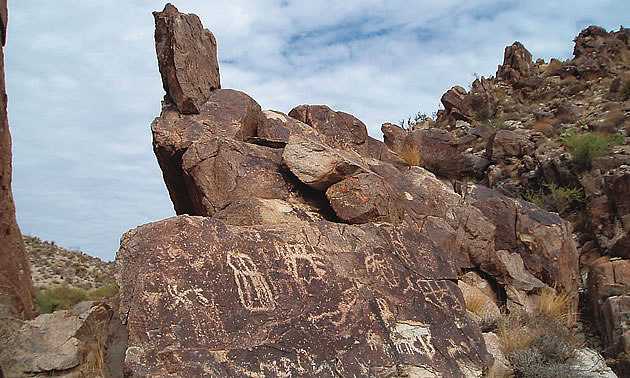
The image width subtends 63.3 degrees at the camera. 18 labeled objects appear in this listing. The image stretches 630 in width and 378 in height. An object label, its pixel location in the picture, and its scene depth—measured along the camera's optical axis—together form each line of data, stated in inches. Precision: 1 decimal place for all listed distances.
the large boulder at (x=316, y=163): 244.8
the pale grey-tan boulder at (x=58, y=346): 201.9
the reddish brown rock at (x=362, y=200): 233.6
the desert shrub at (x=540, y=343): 207.6
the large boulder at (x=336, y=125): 347.6
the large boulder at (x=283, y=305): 156.1
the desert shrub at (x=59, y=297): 495.4
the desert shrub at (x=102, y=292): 561.0
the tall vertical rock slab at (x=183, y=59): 299.7
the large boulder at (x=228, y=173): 252.1
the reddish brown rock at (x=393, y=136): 419.5
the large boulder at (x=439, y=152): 398.9
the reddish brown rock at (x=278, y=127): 315.6
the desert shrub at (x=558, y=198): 487.8
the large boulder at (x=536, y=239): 301.6
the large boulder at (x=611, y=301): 261.9
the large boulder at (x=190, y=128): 289.1
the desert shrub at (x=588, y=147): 526.6
